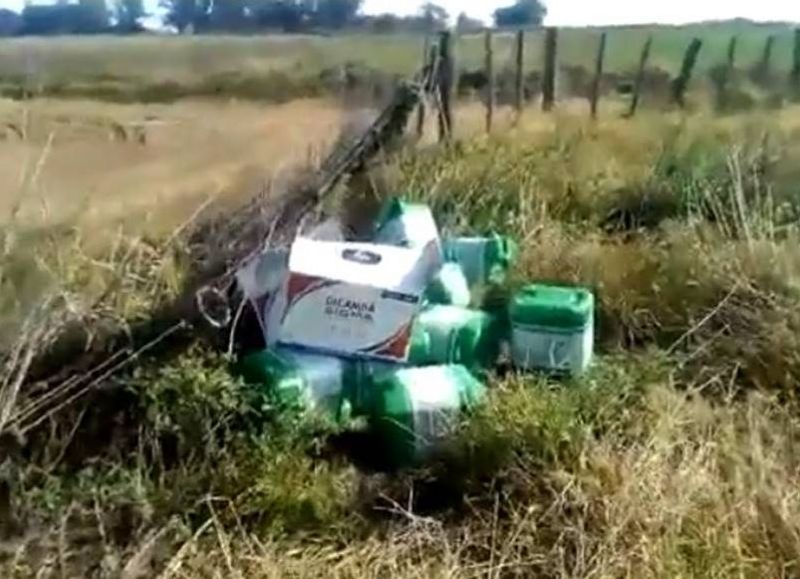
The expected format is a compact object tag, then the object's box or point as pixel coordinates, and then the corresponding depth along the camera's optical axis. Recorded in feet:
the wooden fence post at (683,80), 25.59
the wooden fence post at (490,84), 22.15
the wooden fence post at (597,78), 24.43
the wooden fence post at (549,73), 24.08
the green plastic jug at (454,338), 12.41
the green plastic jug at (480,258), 14.11
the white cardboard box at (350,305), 11.85
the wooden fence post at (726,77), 25.30
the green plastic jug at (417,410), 11.34
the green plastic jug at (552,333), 12.26
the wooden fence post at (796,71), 24.94
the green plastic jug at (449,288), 12.94
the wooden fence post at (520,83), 23.62
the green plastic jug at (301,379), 11.33
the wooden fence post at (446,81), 19.92
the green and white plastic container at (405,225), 13.57
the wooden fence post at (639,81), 24.45
